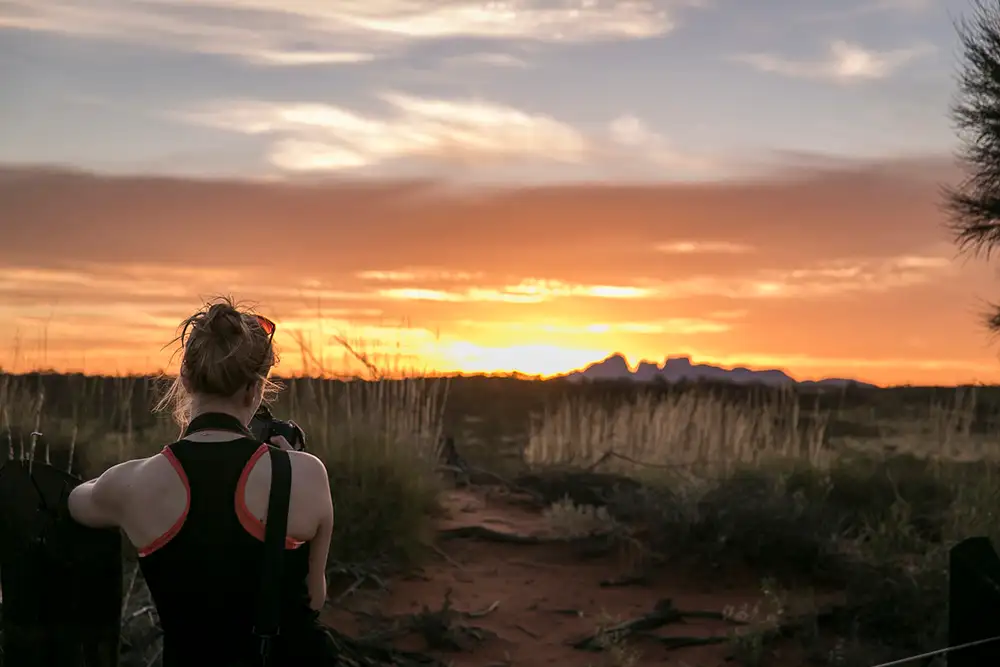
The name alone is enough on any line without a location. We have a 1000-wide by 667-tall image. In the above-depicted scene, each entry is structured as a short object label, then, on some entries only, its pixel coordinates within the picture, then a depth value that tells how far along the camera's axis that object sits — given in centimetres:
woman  301
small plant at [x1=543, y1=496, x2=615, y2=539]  1012
